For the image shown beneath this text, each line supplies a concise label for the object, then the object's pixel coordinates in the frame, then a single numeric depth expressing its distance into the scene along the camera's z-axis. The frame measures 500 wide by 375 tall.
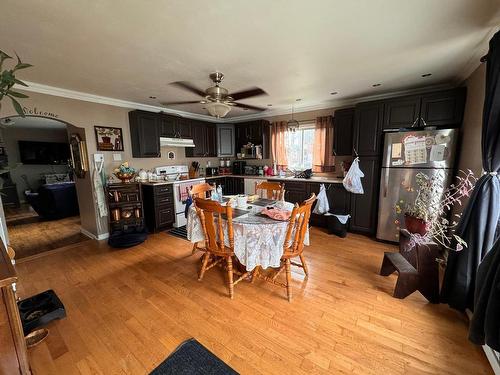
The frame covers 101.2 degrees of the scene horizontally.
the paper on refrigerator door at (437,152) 2.78
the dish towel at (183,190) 4.18
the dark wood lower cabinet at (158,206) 3.82
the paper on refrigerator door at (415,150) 2.88
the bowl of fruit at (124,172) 3.56
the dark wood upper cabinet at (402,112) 3.04
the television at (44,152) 6.67
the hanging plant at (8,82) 0.97
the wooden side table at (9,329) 0.87
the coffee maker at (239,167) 5.47
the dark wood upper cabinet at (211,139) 5.13
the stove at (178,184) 4.13
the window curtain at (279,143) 4.80
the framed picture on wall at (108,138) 3.52
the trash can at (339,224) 3.57
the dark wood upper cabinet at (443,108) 2.77
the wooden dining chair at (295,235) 1.92
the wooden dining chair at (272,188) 2.96
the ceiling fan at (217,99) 2.35
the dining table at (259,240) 1.90
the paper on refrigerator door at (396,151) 3.05
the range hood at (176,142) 4.20
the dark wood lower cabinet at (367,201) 3.42
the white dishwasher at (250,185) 4.93
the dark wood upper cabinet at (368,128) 3.31
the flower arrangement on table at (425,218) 1.86
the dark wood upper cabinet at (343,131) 3.75
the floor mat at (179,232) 3.75
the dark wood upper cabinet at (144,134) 3.85
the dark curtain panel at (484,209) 1.63
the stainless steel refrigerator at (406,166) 2.79
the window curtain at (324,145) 4.18
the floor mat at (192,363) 1.35
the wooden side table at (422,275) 1.94
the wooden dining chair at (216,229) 1.89
